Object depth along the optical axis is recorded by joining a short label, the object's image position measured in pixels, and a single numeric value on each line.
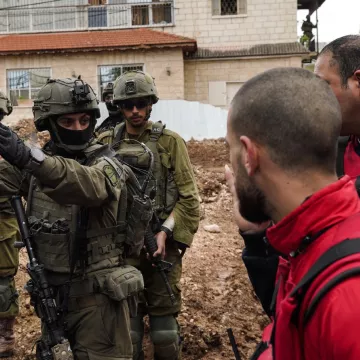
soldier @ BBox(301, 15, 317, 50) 24.02
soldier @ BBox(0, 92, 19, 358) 4.55
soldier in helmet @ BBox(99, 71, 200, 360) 4.05
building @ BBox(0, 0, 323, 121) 19.53
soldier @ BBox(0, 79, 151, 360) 2.91
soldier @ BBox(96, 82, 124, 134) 5.21
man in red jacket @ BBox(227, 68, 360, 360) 1.18
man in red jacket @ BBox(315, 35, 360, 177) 2.35
